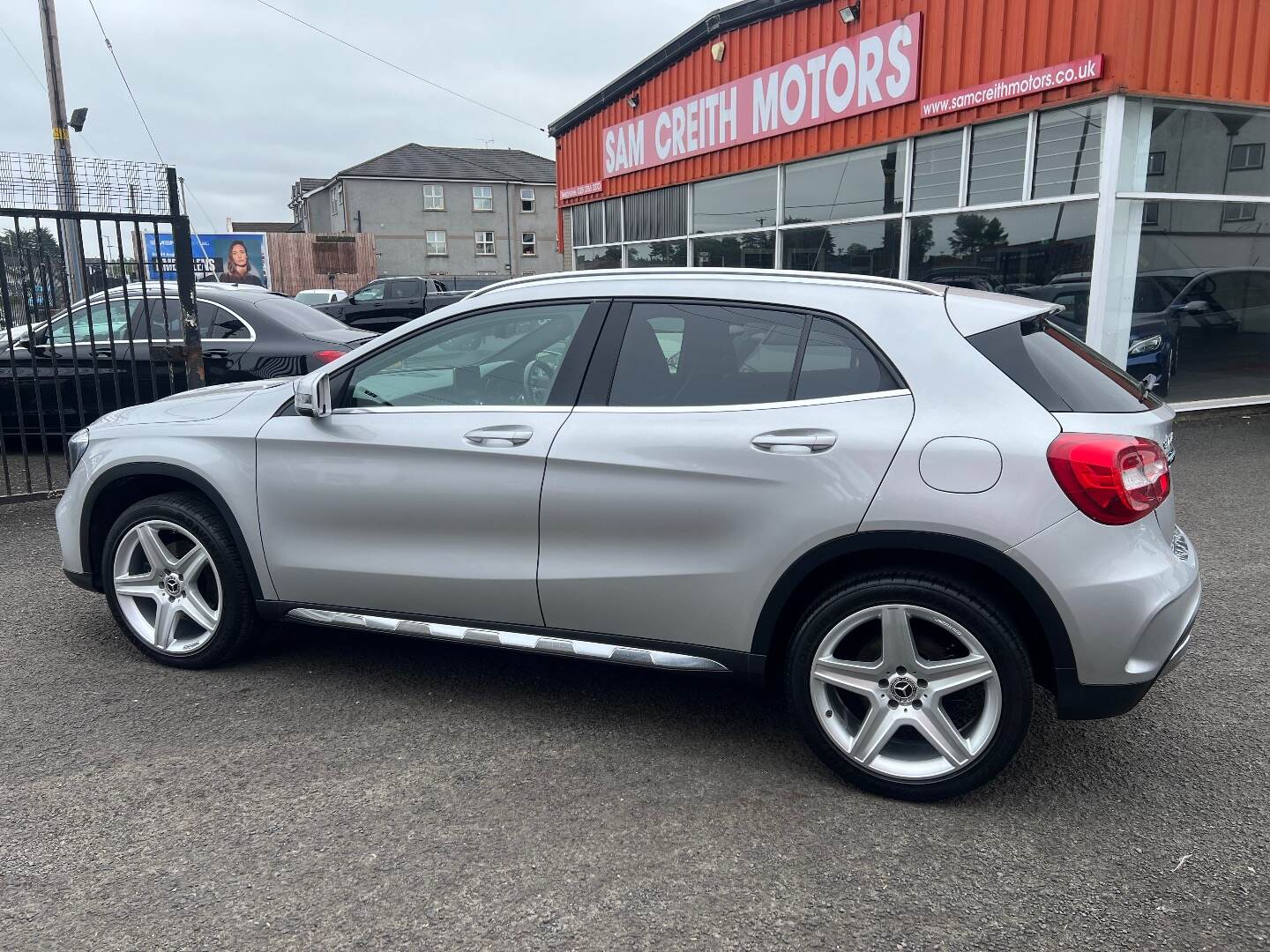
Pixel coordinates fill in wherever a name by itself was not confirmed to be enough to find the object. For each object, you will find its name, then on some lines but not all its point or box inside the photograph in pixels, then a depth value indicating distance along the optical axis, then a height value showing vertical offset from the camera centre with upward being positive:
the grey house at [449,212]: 54.75 +4.70
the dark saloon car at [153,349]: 7.57 -0.45
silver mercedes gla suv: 2.76 -0.69
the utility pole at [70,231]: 6.82 +0.47
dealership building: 8.82 +1.41
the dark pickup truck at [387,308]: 18.80 -0.29
